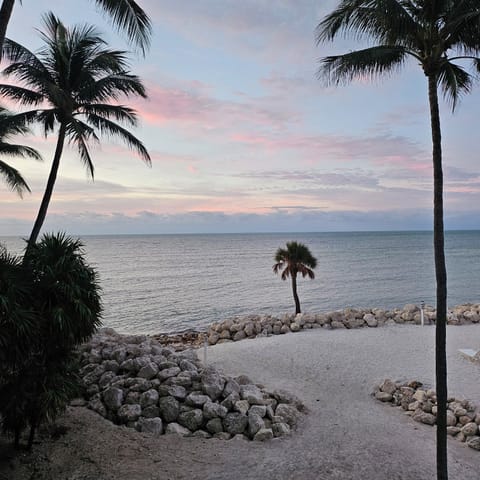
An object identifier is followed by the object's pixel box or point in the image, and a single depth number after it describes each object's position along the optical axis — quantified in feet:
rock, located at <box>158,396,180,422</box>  23.12
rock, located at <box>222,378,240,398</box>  25.07
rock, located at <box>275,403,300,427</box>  24.29
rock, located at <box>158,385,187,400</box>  24.21
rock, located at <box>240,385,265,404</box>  24.67
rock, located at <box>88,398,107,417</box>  23.54
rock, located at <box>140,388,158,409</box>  23.62
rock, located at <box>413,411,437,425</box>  25.55
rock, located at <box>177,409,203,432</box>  22.79
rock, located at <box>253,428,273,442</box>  22.07
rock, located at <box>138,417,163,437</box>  22.16
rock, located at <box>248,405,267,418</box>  23.54
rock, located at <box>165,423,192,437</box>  22.25
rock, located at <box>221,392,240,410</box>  23.90
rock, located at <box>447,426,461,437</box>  24.23
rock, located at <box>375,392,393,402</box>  29.58
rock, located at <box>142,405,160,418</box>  23.12
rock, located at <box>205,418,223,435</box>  22.61
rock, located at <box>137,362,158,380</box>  25.99
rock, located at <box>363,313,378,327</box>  51.59
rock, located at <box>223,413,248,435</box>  22.65
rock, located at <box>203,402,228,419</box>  23.12
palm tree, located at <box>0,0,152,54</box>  21.67
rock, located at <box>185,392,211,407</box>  23.86
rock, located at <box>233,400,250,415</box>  23.53
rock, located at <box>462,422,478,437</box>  23.49
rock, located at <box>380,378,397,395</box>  30.12
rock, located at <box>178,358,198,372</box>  27.36
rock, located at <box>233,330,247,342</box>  50.24
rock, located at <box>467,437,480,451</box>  22.41
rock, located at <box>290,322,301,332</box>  50.80
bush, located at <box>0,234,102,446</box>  16.60
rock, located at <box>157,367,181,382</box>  25.79
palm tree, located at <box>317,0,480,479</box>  16.67
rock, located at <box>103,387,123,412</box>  23.72
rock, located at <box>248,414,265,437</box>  22.58
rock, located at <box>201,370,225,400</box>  24.75
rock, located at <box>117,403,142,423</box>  22.94
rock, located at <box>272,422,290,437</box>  22.80
